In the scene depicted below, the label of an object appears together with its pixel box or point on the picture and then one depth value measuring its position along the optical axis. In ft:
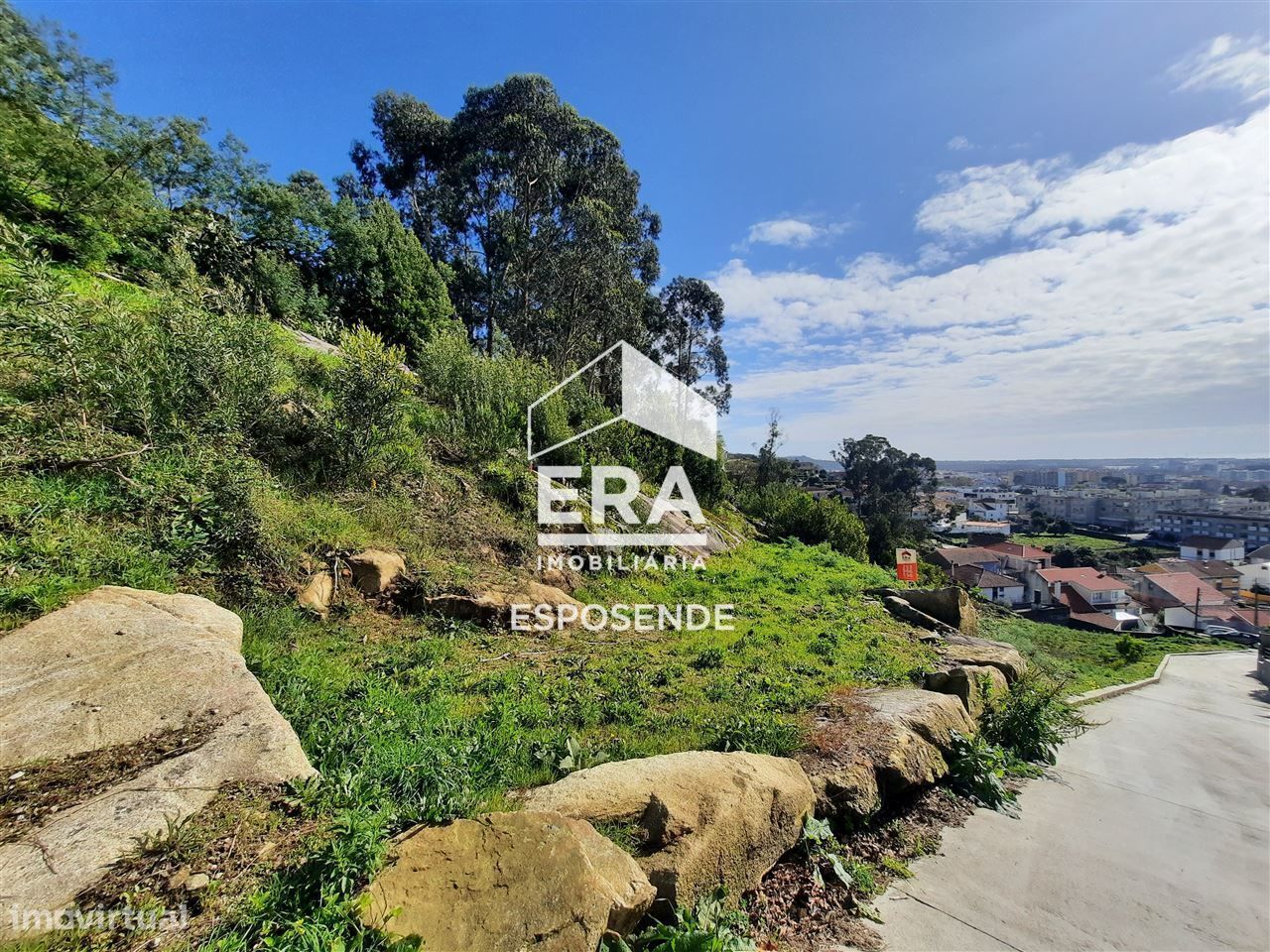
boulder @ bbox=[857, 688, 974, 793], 9.00
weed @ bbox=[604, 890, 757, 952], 5.00
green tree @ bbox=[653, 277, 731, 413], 67.92
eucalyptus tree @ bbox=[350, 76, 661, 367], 50.24
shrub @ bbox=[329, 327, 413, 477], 16.53
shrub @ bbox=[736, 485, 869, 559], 40.19
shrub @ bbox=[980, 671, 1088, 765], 11.21
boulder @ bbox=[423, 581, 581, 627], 14.10
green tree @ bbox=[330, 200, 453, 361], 41.34
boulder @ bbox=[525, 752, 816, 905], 6.13
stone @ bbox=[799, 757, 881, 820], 8.20
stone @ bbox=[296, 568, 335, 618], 12.26
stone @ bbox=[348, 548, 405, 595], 13.38
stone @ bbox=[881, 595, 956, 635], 20.29
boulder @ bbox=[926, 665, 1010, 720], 12.16
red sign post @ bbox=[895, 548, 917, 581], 29.68
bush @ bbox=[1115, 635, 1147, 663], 36.17
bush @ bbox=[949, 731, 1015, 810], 9.49
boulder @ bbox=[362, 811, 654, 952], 4.36
